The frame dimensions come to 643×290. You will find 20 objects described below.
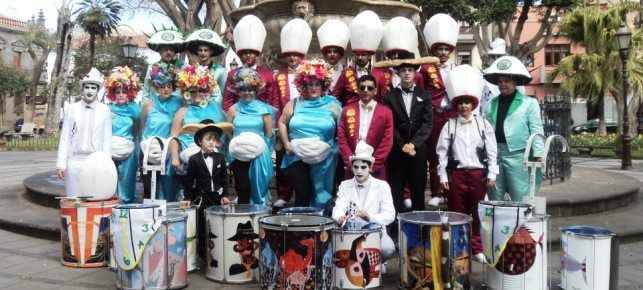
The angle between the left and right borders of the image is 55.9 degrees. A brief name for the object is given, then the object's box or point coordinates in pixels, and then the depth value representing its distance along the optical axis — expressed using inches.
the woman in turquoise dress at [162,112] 251.6
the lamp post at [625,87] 612.1
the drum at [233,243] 203.3
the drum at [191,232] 217.3
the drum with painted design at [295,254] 179.8
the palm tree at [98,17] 1651.1
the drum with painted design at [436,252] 180.4
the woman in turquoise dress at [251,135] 242.8
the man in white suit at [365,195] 206.4
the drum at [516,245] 183.9
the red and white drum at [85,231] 227.6
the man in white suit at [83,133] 250.5
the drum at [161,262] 195.0
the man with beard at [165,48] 273.7
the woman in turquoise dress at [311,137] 237.0
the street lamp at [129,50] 672.4
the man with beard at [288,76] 274.5
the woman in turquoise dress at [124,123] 261.4
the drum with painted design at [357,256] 191.8
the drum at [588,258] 181.9
